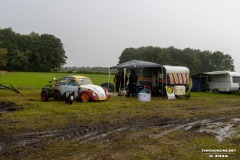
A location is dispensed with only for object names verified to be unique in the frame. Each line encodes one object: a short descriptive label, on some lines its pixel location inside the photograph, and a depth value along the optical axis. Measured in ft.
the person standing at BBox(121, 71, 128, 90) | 61.85
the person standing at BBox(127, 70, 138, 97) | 57.26
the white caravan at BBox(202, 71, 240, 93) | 76.07
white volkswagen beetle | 45.39
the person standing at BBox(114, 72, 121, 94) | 62.13
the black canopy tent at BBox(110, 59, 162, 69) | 59.14
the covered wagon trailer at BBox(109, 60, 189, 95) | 59.52
